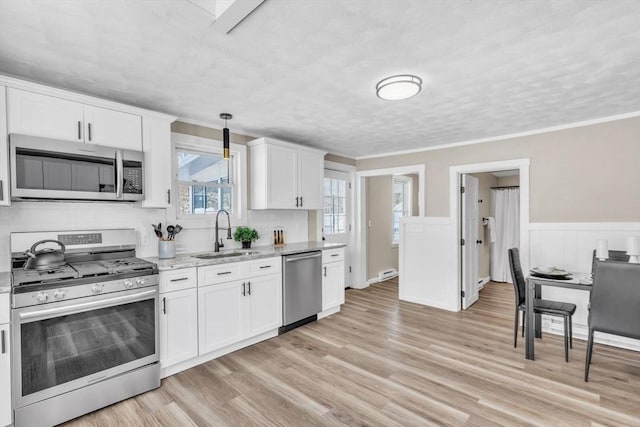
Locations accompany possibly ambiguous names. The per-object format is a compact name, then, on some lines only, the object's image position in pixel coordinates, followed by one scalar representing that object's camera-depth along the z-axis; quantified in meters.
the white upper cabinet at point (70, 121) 2.20
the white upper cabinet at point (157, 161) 2.83
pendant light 3.02
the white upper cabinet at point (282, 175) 3.83
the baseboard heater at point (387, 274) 6.08
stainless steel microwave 2.21
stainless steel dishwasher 3.54
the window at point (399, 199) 6.56
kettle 2.31
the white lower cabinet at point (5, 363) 1.87
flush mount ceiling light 2.34
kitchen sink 3.19
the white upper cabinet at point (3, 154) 2.12
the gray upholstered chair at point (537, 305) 2.91
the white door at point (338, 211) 5.22
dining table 2.89
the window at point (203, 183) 3.48
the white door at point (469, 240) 4.45
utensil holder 2.96
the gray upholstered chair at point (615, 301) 2.40
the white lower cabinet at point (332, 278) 4.05
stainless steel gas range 1.95
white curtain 6.04
